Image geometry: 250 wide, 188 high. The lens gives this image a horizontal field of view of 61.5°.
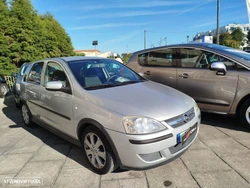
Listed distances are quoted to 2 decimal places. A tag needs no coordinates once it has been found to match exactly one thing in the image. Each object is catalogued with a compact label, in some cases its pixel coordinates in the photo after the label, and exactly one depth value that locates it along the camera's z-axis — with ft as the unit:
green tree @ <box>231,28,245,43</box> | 180.91
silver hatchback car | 7.49
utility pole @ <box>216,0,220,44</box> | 48.75
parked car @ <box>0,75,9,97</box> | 26.49
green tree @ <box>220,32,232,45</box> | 183.53
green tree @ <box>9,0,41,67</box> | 49.83
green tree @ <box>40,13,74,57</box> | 62.13
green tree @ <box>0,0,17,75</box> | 46.93
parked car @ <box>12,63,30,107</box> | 20.54
